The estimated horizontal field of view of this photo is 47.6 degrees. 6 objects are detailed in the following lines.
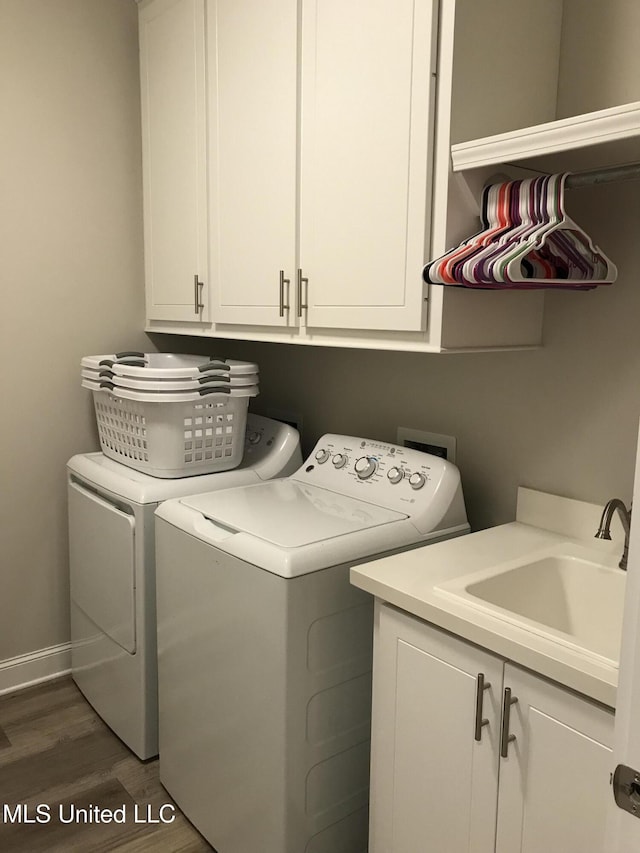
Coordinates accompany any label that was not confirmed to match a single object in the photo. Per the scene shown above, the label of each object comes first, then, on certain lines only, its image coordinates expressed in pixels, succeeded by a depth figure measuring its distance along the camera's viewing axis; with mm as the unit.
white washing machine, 1642
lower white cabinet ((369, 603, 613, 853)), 1197
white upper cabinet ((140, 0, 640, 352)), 1564
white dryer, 2160
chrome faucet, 1565
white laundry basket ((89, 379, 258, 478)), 2223
